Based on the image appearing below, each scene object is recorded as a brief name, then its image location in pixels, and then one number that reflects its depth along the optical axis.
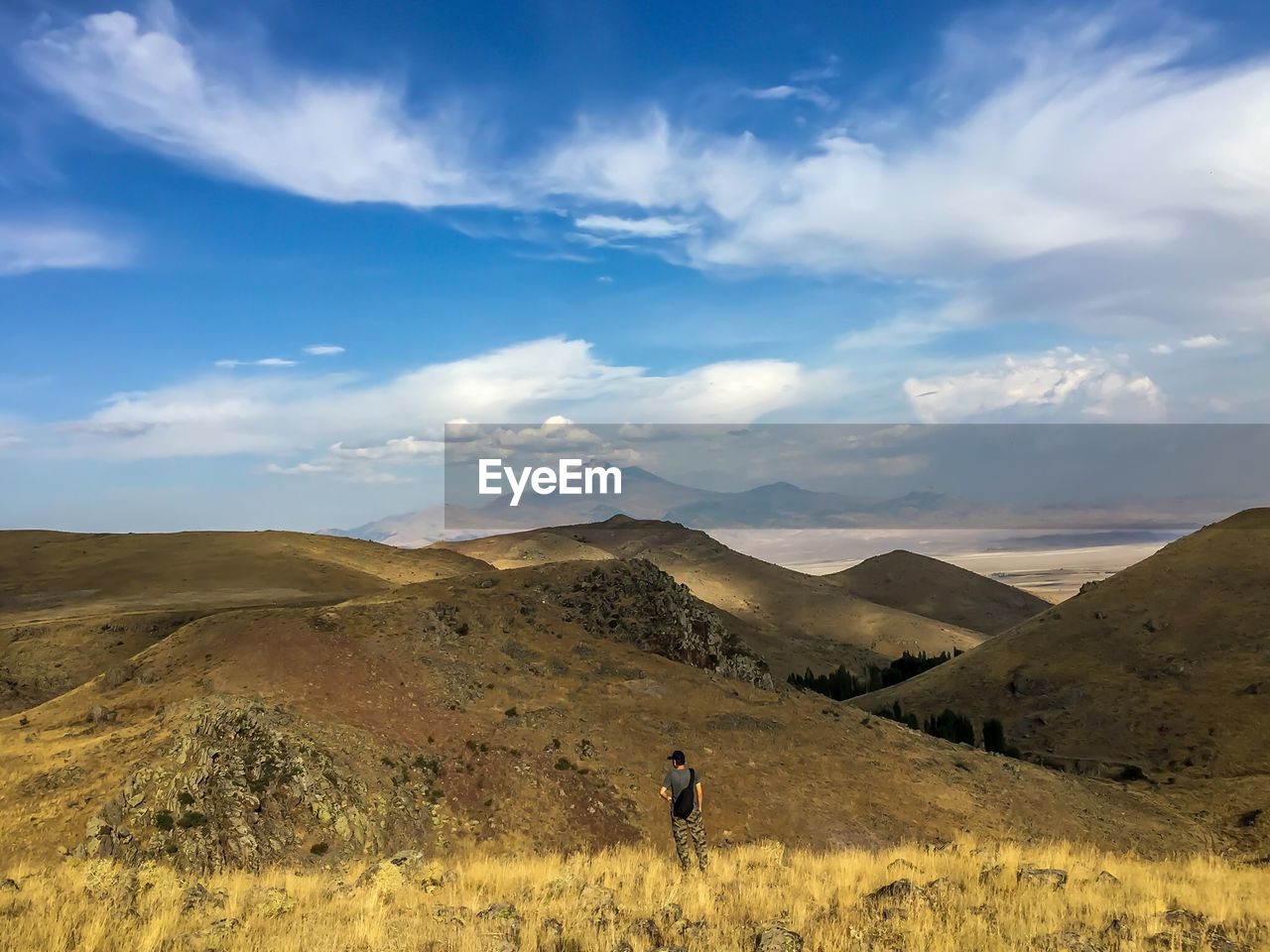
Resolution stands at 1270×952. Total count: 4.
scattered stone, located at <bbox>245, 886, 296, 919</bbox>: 11.42
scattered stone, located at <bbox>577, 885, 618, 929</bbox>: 10.79
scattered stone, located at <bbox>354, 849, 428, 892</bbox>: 13.35
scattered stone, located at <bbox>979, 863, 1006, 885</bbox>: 13.46
